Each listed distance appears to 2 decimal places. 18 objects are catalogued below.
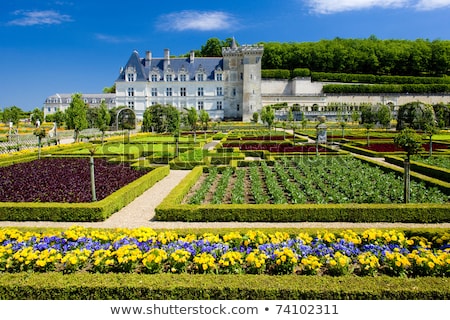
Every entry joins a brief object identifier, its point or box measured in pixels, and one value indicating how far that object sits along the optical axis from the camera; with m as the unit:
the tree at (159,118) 39.68
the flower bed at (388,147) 19.92
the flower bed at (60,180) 9.80
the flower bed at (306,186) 9.44
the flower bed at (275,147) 20.31
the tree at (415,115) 35.46
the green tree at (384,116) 38.38
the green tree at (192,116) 38.88
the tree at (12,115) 44.45
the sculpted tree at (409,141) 9.32
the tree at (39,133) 18.04
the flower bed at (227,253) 4.87
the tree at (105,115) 35.95
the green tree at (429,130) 16.65
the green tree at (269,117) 33.92
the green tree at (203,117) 43.69
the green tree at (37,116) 55.06
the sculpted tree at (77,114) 26.31
